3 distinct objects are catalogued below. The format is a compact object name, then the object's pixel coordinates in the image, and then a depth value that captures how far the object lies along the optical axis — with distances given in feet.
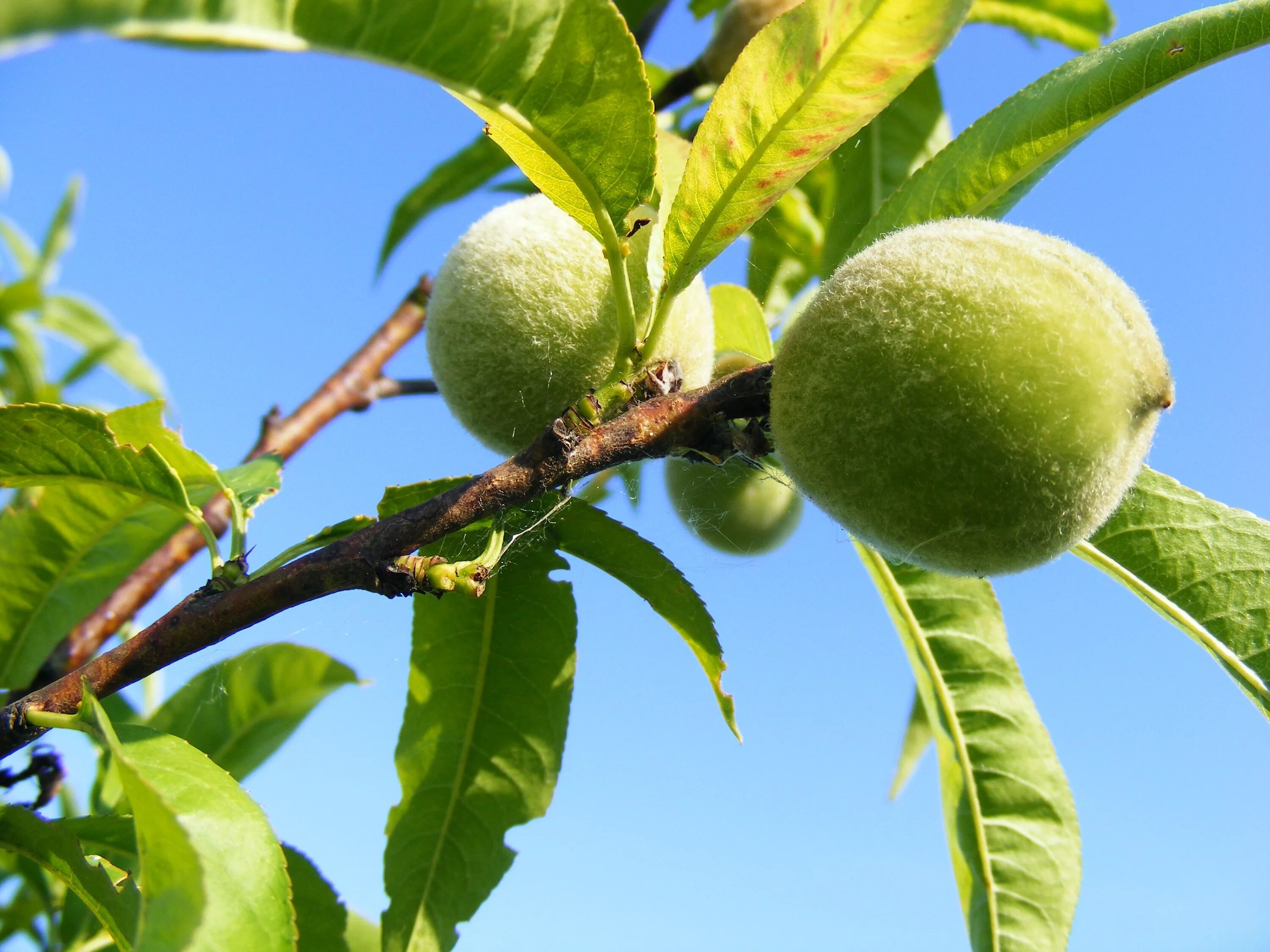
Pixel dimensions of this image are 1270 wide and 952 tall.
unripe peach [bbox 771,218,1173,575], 0.53
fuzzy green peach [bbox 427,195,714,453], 0.64
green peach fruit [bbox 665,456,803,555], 0.79
